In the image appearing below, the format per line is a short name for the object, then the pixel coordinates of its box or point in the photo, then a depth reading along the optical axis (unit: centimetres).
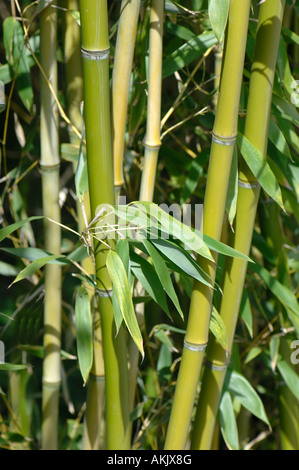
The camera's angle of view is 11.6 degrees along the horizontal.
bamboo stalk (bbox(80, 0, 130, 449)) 163
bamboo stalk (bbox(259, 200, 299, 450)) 200
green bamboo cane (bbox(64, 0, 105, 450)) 186
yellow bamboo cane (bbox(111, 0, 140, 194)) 169
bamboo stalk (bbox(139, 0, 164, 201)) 172
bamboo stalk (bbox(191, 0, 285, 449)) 170
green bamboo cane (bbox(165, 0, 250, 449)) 166
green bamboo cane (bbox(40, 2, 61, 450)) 182
